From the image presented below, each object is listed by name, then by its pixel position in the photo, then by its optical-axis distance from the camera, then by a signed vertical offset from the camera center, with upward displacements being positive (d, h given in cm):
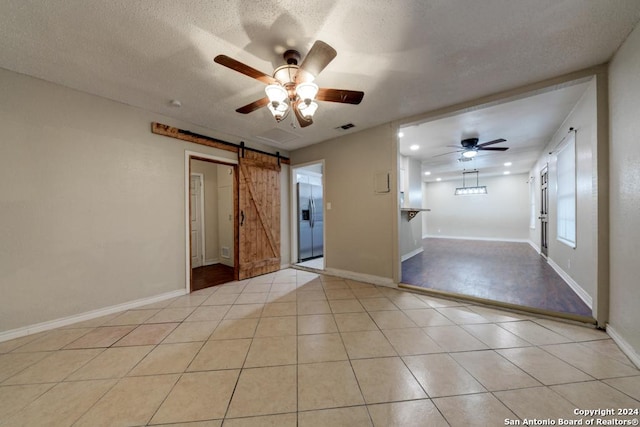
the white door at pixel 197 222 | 500 -18
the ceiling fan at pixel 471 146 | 435 +127
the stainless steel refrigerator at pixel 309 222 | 517 -23
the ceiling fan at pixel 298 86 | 162 +105
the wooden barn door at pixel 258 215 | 400 -4
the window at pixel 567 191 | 329 +28
